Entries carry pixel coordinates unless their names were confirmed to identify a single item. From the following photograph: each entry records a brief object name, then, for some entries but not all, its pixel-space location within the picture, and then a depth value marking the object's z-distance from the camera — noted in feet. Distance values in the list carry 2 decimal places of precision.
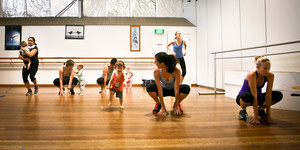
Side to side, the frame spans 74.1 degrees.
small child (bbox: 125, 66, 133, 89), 19.99
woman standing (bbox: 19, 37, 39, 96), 13.16
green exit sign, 22.97
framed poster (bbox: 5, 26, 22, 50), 22.48
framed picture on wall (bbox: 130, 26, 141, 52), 22.95
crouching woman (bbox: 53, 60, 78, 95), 13.46
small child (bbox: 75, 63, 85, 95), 13.74
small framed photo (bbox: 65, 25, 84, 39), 22.70
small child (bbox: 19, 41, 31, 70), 13.16
